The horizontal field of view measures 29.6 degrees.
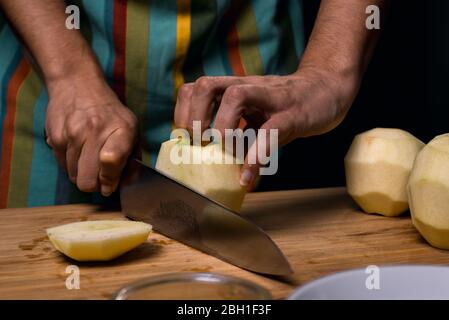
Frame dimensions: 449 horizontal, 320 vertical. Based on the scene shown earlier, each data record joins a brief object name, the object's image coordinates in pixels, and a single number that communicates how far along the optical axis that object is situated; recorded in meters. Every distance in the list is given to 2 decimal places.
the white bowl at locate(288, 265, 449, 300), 0.41
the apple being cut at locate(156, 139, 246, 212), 0.56
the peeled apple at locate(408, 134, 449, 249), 0.53
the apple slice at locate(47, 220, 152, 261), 0.50
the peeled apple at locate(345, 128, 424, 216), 0.60
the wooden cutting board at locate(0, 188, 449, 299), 0.49
